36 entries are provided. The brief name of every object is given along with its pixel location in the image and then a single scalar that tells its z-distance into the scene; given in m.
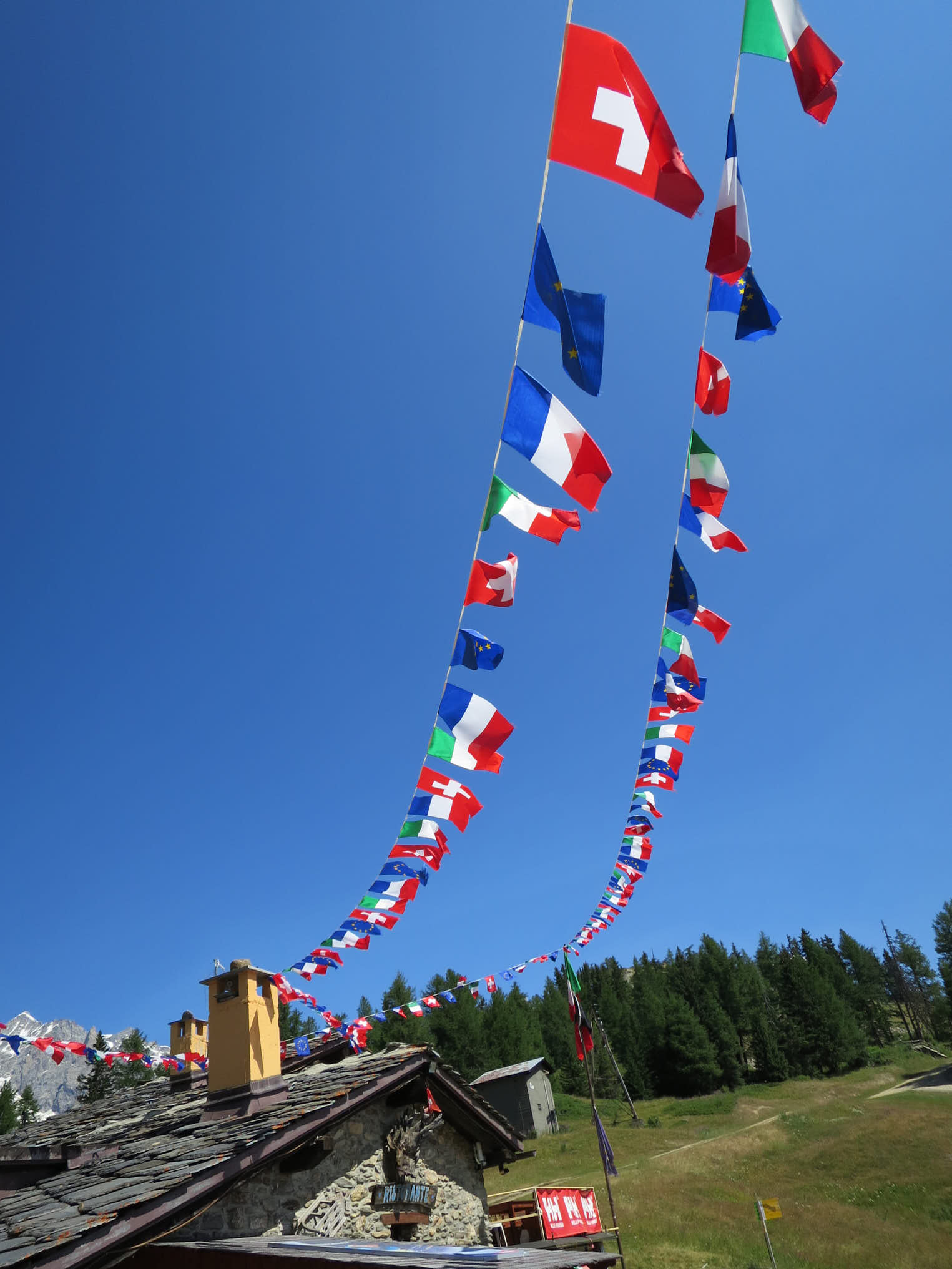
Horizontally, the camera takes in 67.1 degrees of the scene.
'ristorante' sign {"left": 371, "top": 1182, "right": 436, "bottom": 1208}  8.78
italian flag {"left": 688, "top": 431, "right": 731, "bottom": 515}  7.43
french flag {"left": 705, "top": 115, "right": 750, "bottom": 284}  4.95
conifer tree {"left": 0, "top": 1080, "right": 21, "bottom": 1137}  46.75
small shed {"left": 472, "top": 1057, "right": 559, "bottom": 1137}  39.18
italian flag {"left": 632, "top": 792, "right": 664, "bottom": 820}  13.34
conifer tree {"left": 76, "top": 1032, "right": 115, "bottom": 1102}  49.16
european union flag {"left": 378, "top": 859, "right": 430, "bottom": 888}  10.61
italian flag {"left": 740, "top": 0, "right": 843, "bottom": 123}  4.34
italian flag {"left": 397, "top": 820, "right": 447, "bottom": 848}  9.62
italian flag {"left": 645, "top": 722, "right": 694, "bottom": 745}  11.98
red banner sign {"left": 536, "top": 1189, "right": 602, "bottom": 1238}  12.31
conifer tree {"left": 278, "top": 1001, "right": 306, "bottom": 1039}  48.00
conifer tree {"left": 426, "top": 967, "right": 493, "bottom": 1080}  51.38
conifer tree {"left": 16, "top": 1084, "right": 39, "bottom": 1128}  51.62
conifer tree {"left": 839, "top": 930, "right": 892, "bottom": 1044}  70.38
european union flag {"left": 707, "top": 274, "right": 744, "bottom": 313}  5.49
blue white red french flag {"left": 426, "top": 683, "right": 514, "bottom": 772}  8.05
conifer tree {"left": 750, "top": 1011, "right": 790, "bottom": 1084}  56.09
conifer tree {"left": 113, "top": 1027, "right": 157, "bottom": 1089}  49.44
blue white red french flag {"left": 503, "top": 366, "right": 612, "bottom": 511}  5.86
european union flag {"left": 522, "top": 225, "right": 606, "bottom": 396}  5.14
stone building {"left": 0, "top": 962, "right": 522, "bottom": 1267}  6.37
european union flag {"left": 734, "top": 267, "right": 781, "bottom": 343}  5.54
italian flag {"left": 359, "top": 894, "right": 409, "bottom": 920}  10.77
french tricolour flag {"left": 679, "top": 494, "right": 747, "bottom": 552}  7.59
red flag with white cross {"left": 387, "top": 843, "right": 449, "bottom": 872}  10.16
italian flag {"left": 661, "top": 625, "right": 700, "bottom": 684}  10.01
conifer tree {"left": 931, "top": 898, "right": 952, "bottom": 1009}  64.12
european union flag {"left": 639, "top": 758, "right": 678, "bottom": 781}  12.70
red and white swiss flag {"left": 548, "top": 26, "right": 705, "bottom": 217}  4.43
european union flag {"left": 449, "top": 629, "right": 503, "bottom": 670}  7.83
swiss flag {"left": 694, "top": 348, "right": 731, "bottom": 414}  6.37
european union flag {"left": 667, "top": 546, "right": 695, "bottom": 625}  8.88
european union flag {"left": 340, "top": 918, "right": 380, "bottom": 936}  10.89
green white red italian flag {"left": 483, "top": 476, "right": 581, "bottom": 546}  6.62
